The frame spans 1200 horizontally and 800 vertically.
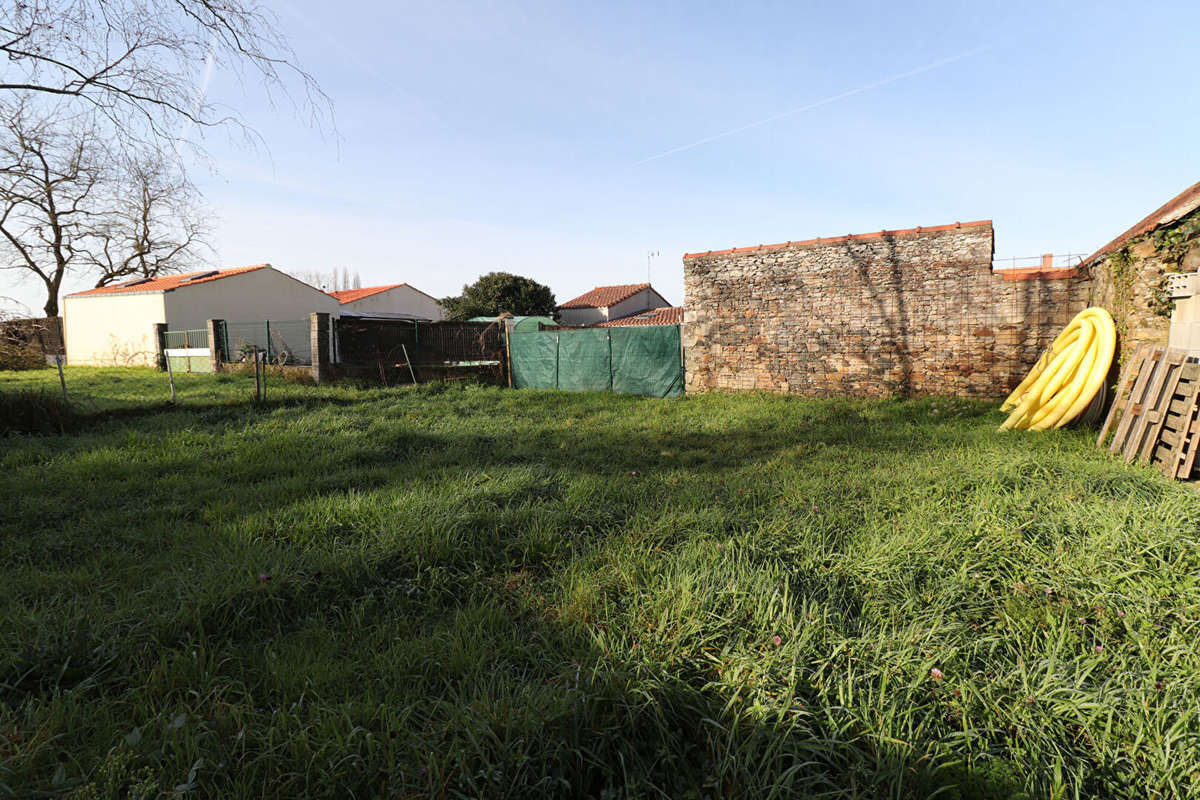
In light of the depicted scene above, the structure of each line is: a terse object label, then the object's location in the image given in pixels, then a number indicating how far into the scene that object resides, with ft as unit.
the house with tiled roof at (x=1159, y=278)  16.96
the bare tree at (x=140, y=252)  85.66
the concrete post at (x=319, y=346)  37.83
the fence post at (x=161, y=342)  56.44
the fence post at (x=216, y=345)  48.52
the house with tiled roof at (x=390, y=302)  94.58
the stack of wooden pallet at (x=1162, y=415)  13.75
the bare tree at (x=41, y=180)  20.74
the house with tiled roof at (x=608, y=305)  109.09
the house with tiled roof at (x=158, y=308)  64.20
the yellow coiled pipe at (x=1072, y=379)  19.63
